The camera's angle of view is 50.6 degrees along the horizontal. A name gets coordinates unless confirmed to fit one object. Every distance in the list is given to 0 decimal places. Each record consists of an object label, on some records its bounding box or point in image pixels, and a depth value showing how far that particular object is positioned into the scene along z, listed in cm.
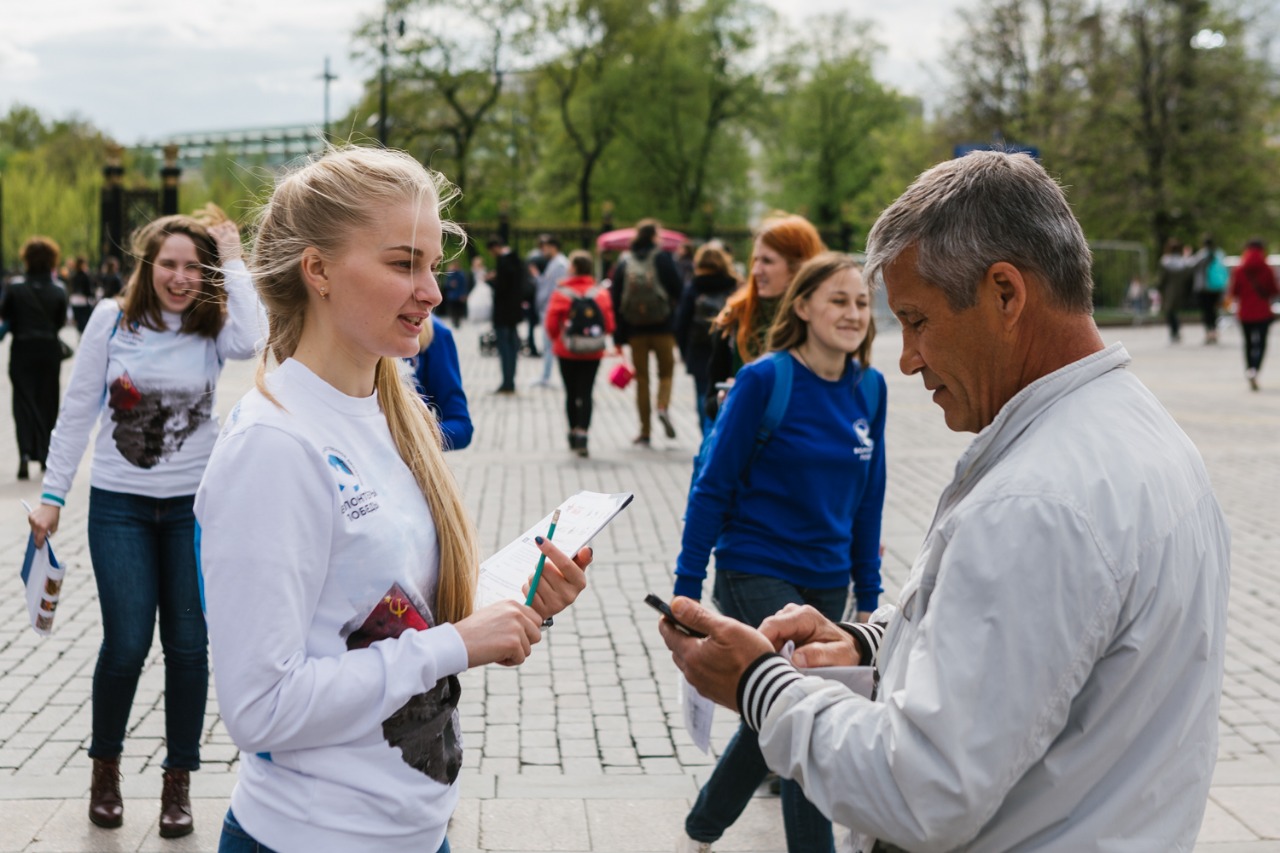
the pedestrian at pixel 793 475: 414
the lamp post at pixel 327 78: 4681
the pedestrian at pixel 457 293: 3356
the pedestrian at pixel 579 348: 1215
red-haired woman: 543
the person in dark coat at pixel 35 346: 1105
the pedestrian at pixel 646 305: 1270
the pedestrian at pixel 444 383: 479
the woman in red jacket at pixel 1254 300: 1762
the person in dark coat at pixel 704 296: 1060
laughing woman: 413
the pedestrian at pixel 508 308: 1734
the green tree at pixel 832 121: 5422
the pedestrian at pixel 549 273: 1856
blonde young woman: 198
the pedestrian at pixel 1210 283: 2492
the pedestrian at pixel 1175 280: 2686
